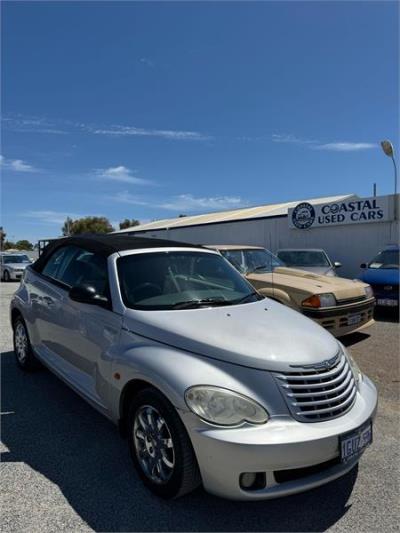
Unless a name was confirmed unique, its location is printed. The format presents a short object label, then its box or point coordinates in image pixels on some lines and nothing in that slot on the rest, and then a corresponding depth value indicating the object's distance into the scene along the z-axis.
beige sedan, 6.20
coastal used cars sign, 15.71
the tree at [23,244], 92.34
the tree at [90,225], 71.94
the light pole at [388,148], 16.16
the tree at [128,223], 77.82
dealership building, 15.79
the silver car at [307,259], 11.09
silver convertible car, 2.38
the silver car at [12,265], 20.88
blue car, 9.15
